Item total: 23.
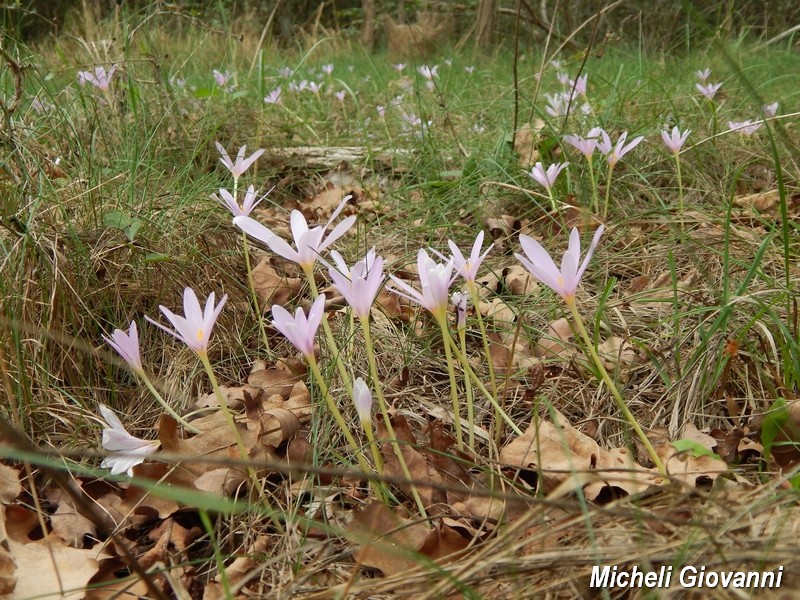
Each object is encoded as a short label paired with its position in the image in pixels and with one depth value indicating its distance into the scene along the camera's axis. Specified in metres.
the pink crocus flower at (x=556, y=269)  0.40
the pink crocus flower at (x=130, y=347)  0.43
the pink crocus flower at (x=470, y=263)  0.44
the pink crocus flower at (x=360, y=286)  0.40
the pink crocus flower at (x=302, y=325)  0.39
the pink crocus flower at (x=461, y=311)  0.48
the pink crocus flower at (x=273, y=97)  1.20
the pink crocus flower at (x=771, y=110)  0.80
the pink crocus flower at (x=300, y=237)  0.43
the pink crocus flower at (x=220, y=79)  1.16
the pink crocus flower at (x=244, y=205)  0.51
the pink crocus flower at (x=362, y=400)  0.41
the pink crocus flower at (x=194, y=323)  0.41
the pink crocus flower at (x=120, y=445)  0.43
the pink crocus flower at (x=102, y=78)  0.91
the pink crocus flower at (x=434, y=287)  0.41
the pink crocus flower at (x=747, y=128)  0.81
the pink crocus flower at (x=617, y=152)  0.64
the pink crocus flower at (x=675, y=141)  0.69
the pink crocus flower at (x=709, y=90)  0.92
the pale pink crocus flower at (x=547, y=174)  0.64
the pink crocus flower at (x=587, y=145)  0.67
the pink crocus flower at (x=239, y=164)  0.57
